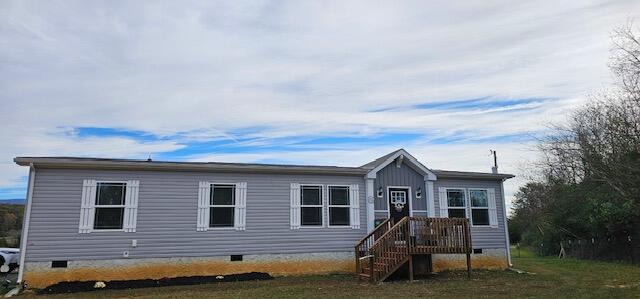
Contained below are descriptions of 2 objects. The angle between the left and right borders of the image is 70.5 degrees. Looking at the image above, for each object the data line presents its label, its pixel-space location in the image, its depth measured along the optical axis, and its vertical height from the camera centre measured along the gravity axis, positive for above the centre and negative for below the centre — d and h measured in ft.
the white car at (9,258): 45.67 -2.06
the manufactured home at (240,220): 36.55 +1.35
